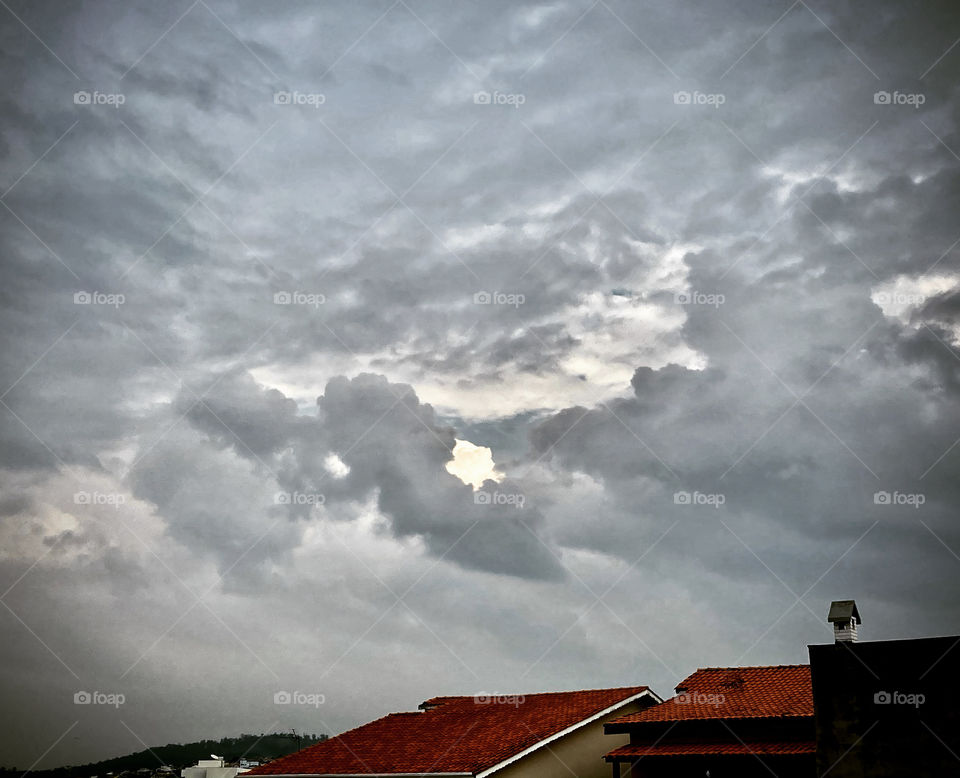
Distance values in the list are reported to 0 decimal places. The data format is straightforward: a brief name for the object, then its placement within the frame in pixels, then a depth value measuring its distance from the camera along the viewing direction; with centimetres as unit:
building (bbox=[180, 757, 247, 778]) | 5119
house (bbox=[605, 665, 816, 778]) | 2319
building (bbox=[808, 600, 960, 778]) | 1812
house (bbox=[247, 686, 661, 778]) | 2711
